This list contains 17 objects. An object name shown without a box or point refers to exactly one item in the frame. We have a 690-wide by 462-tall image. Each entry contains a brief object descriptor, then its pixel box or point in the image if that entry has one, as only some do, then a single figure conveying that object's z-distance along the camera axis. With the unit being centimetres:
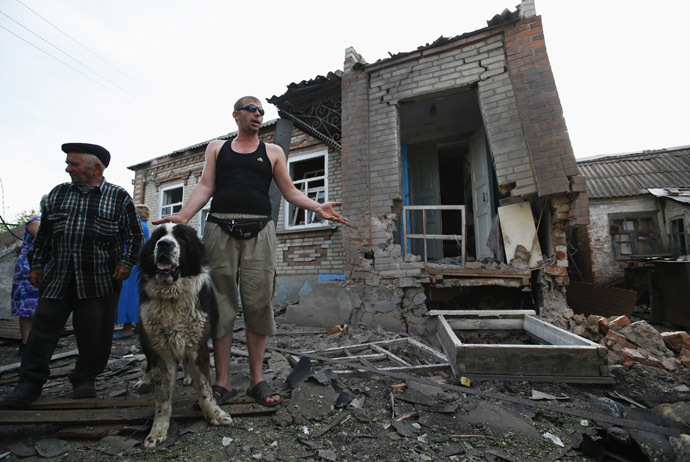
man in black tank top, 212
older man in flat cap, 215
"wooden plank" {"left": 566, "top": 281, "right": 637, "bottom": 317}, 545
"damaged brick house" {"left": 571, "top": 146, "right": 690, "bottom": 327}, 888
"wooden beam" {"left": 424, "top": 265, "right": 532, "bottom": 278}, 460
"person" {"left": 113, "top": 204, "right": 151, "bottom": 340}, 423
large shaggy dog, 177
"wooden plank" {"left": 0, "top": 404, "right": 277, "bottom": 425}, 179
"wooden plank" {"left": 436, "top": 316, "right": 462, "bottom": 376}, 287
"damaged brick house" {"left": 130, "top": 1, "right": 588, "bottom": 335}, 447
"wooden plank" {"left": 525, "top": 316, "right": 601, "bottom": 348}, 296
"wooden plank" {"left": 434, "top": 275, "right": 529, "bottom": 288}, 462
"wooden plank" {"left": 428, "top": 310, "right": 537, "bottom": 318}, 429
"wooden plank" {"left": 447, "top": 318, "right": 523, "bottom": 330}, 414
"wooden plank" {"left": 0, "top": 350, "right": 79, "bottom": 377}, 293
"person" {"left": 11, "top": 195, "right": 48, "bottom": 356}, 343
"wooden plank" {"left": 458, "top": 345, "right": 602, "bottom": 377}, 272
